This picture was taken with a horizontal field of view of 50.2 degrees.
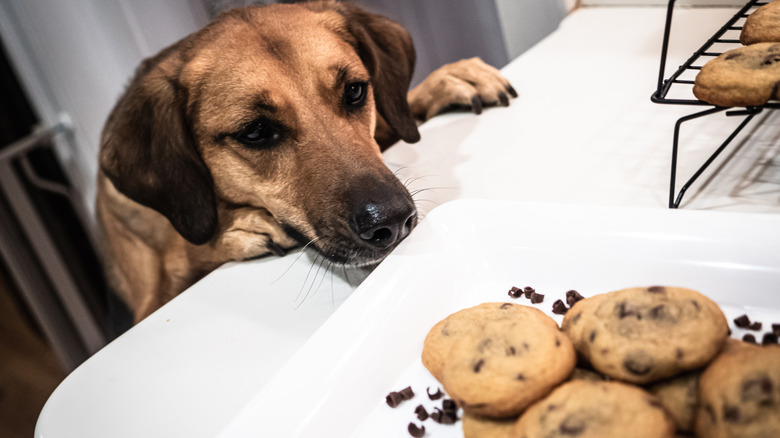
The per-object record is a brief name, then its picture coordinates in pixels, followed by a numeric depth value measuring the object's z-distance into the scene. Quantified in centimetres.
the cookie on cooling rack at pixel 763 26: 54
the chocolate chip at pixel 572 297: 47
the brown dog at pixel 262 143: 57
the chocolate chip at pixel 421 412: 43
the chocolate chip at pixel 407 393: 45
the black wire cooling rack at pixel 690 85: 50
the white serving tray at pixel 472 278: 44
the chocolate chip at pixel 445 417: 43
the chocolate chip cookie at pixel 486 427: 40
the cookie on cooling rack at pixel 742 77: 48
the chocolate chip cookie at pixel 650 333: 39
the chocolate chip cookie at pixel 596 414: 36
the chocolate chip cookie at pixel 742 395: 35
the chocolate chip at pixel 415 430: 42
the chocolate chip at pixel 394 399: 44
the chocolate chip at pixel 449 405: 43
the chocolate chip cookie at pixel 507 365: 40
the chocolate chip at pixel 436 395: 44
